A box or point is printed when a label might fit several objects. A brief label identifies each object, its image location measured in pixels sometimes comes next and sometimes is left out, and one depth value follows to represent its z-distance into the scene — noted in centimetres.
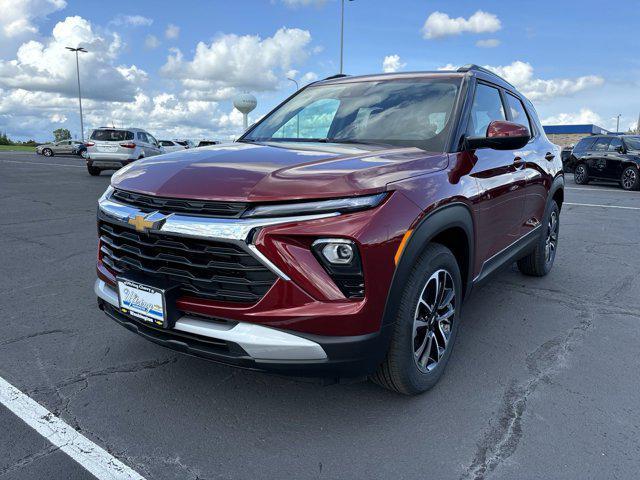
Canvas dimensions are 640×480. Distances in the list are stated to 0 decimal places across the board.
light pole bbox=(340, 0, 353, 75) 3250
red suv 214
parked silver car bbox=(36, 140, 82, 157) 3822
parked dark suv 1517
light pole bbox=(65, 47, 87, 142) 5152
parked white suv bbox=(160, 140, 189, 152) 3316
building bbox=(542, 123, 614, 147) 5509
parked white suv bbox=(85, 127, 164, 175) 1658
